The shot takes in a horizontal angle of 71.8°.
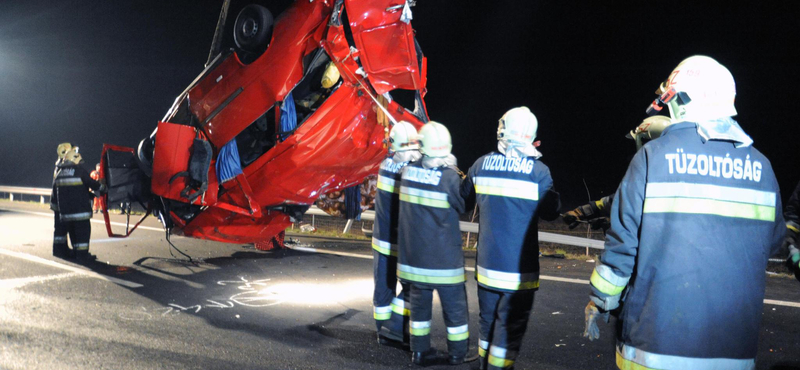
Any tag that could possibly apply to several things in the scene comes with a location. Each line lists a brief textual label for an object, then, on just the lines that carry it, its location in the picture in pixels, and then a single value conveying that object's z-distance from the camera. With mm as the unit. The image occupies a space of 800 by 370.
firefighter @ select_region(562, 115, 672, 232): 3971
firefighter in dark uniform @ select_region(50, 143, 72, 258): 7664
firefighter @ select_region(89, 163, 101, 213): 11398
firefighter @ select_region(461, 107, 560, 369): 3455
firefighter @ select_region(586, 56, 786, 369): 2152
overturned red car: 4867
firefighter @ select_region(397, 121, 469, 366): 3773
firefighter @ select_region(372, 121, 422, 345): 4305
